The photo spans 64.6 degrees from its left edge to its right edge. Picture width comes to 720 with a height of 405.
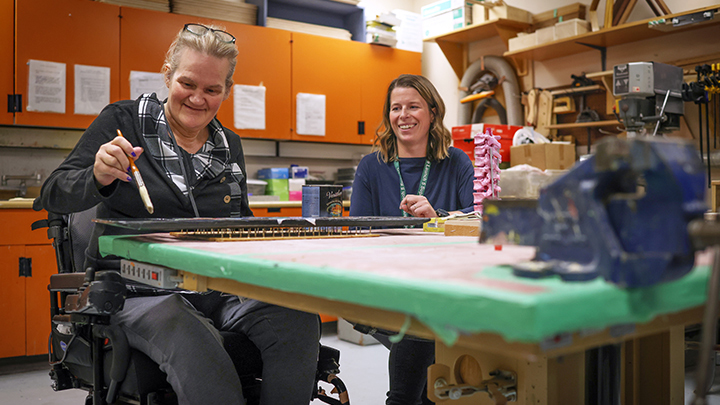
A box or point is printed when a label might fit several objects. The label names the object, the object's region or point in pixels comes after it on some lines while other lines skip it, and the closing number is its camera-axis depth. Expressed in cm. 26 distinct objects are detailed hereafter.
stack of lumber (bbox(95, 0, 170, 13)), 352
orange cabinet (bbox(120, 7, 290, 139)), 351
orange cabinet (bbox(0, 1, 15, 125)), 314
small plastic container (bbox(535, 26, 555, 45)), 351
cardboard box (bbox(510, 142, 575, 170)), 335
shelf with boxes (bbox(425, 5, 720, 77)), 289
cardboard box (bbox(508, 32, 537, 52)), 365
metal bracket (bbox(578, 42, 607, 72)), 353
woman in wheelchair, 114
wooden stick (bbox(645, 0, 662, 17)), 323
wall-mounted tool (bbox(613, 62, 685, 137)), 218
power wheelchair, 115
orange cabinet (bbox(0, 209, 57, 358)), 288
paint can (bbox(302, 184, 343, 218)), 144
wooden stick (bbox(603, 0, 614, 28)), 325
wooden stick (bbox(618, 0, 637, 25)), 323
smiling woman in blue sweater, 204
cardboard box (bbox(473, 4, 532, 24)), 383
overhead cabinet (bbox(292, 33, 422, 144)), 411
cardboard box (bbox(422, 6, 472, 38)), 415
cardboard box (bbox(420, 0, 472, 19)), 416
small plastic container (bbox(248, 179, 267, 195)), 385
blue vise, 52
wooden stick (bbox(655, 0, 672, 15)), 317
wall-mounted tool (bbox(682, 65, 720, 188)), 244
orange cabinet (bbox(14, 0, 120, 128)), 319
